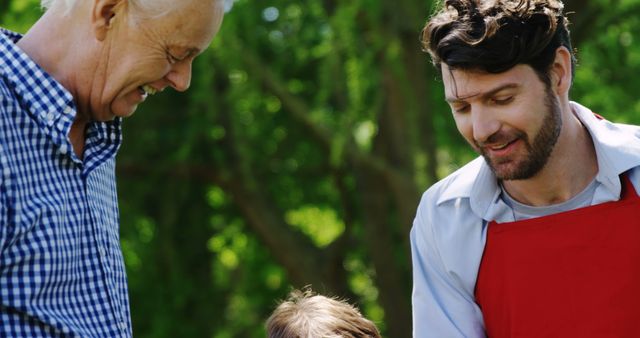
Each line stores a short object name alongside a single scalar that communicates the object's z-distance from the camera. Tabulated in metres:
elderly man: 3.63
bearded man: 4.16
